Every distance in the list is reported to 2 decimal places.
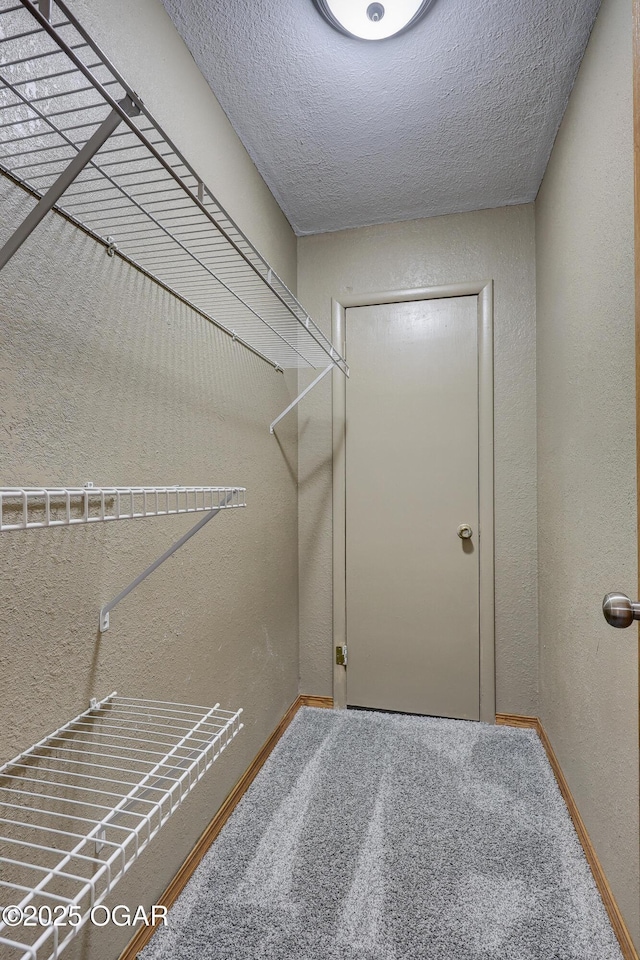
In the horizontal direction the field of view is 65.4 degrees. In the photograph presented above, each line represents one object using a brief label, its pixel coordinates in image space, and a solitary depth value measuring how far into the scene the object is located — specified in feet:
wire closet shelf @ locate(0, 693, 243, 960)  2.74
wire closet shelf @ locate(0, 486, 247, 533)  1.94
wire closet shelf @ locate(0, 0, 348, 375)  2.25
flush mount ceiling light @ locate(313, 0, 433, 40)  4.30
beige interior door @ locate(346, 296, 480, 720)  7.36
